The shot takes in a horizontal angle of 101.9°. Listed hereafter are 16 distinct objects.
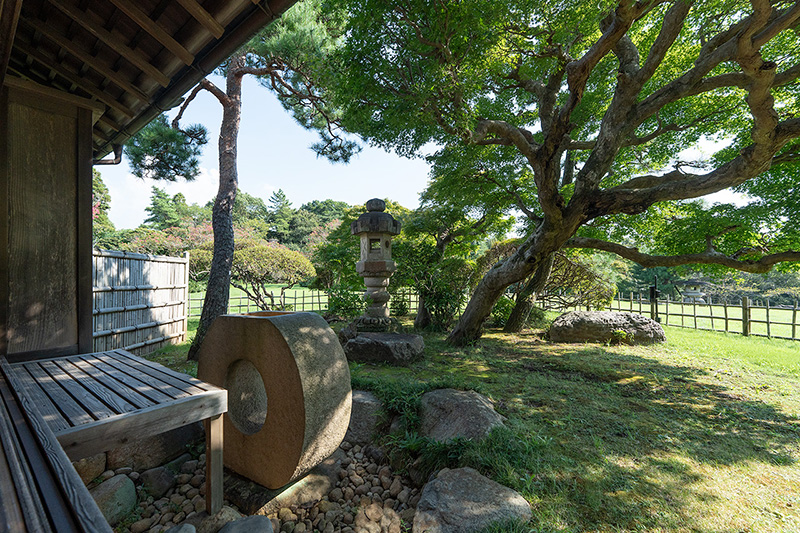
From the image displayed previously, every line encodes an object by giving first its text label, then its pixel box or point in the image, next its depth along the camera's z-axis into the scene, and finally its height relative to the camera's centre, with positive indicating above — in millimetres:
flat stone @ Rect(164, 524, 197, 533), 1938 -1572
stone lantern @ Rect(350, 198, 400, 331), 6918 +162
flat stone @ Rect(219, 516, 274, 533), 2029 -1641
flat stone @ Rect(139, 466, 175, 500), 2551 -1724
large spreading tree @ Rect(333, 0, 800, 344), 4375 +2681
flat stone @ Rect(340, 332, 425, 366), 5566 -1436
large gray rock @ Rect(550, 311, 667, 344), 7422 -1409
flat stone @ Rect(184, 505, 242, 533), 2133 -1711
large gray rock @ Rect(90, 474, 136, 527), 2229 -1642
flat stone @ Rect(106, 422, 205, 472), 2768 -1631
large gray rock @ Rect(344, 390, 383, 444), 3295 -1610
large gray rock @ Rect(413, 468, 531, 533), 1948 -1516
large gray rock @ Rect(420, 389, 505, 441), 2912 -1421
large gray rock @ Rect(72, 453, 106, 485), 2580 -1625
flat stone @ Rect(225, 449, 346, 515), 2408 -1754
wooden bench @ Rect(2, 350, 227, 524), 1682 -813
